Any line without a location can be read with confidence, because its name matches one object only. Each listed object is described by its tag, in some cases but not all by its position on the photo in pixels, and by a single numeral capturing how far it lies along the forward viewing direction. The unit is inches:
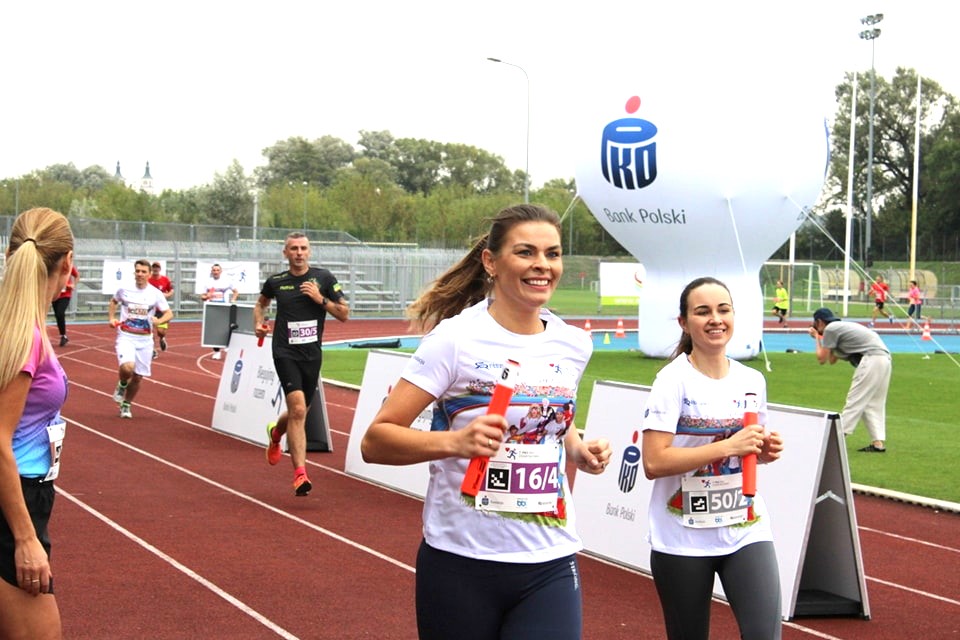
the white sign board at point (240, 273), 1668.3
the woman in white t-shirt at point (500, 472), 149.3
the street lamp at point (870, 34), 2308.1
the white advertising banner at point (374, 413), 465.1
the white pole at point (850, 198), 2021.7
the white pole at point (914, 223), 2280.8
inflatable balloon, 1047.6
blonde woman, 154.0
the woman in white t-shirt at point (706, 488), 196.4
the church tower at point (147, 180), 6367.6
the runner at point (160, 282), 1082.1
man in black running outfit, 460.8
